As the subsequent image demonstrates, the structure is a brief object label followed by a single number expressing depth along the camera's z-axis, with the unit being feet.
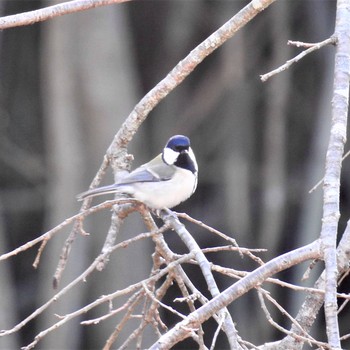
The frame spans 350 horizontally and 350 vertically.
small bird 19.63
